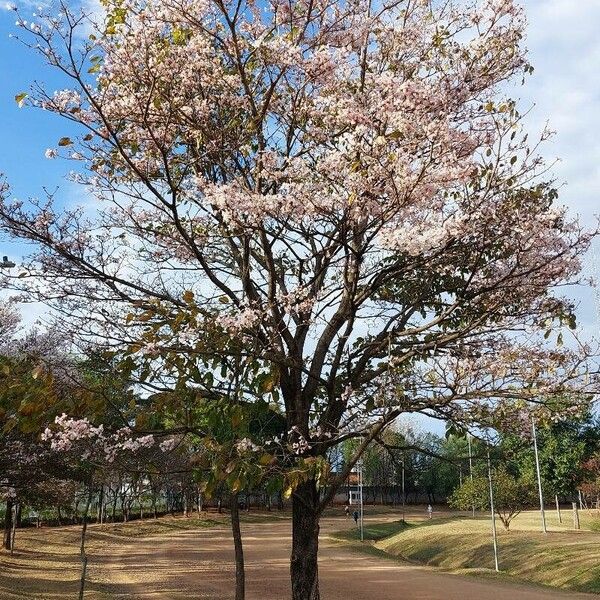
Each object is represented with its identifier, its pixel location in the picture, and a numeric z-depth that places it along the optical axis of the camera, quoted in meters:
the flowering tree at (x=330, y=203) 6.43
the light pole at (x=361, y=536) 43.20
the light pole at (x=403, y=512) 55.05
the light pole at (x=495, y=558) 27.85
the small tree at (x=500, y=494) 38.28
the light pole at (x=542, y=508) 37.59
